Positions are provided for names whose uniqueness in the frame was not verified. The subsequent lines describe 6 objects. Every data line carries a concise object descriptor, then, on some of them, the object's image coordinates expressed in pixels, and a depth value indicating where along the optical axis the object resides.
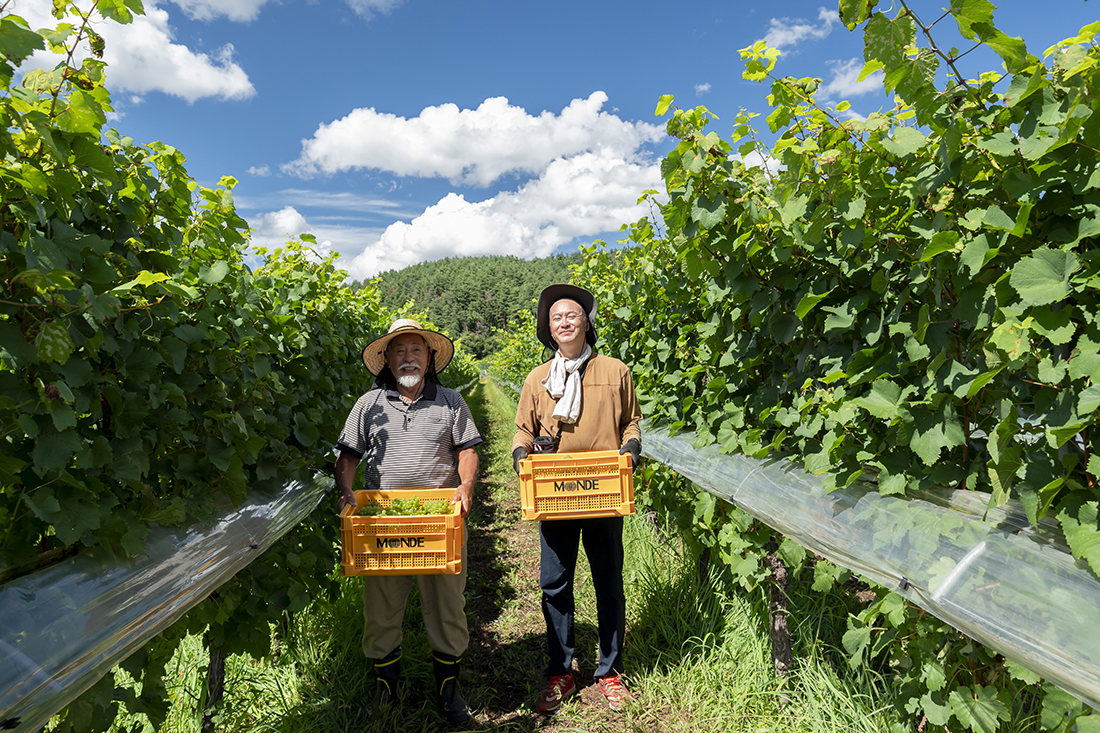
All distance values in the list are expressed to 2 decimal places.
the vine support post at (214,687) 2.84
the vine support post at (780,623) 3.03
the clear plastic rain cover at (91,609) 1.38
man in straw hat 3.12
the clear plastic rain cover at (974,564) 1.34
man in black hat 3.13
